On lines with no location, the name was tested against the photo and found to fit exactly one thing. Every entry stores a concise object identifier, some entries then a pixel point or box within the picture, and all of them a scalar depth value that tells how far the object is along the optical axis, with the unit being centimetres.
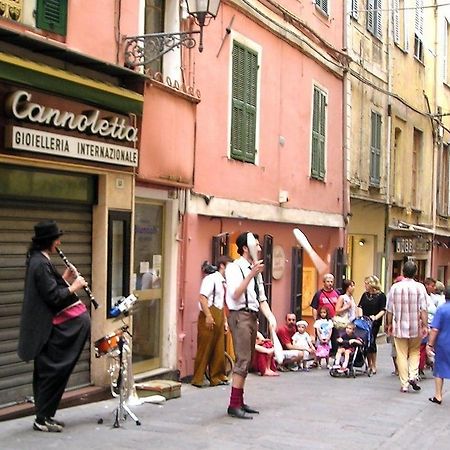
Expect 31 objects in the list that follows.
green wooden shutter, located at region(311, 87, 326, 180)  1830
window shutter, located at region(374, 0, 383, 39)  2264
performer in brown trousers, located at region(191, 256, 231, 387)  1220
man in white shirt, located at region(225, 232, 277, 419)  914
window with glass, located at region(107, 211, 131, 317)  1056
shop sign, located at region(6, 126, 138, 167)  857
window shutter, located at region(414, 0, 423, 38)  2647
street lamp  1048
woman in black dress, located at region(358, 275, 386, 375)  1516
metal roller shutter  891
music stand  859
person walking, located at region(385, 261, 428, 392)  1250
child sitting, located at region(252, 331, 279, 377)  1408
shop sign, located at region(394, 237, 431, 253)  2428
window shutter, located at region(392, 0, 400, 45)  2397
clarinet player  783
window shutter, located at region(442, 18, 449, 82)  2980
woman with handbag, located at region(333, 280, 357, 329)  1512
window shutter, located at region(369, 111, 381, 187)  2222
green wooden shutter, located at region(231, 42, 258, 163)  1427
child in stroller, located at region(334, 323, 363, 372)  1435
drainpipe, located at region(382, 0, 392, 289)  2341
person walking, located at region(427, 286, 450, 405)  1123
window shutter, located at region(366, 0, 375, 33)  2202
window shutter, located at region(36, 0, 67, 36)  929
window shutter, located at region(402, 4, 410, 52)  2519
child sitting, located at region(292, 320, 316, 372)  1528
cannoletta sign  856
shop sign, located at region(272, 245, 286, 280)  1641
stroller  1438
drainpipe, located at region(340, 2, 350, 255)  2006
